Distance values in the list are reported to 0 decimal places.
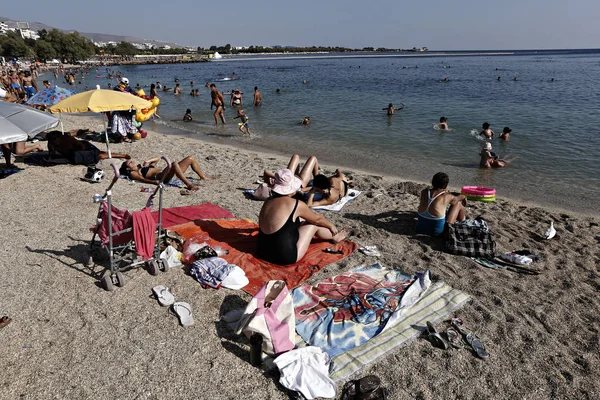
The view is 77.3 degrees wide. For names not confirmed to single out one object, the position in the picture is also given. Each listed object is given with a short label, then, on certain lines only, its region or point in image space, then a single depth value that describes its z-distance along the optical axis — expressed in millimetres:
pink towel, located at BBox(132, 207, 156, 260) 4473
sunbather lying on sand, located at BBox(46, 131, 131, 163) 9477
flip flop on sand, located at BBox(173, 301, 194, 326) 3976
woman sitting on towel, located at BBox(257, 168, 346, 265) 4766
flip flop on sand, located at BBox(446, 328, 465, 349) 3719
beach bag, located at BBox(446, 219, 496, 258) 5488
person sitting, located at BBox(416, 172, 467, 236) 5953
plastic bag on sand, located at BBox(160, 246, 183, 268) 5051
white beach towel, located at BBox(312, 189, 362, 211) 7445
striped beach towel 3475
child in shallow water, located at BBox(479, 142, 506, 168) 11305
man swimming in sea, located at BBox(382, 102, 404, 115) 19875
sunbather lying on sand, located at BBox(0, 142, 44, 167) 9016
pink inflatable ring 8117
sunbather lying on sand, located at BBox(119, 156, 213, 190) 8353
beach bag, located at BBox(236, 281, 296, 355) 3463
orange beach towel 4859
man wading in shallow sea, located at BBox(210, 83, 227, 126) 17941
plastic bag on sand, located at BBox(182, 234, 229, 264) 5137
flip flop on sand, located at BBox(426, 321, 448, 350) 3693
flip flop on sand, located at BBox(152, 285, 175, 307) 4270
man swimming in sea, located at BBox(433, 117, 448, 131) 16406
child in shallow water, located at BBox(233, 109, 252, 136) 15668
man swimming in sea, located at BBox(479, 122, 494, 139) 13695
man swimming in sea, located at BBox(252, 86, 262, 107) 23062
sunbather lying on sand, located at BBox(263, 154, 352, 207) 7527
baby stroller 4410
